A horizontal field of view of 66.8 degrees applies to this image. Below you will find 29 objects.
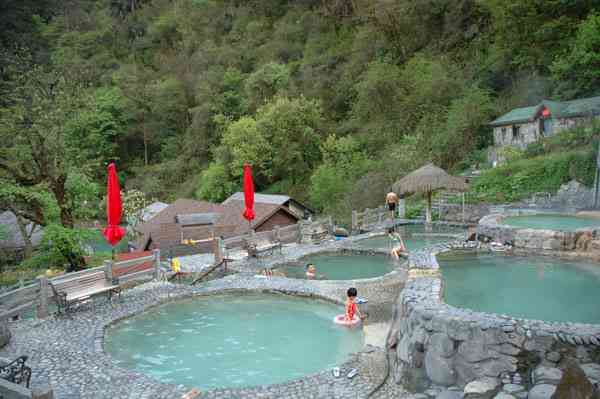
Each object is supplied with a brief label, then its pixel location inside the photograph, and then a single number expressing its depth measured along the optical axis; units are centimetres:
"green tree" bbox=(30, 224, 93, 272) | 1499
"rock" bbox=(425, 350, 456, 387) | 663
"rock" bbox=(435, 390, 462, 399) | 634
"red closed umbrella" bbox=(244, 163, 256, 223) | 1622
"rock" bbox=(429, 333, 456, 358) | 666
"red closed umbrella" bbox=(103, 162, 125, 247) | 1176
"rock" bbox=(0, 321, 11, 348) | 896
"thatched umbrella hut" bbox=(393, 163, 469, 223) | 1864
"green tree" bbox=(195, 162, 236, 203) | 3462
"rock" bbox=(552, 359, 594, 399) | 445
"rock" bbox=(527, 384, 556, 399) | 569
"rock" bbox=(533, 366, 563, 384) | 592
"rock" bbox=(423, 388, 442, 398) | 661
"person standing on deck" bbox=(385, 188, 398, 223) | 2028
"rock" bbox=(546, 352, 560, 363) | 607
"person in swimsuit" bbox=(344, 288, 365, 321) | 996
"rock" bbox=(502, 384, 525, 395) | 603
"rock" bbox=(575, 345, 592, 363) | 595
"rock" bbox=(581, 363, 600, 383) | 577
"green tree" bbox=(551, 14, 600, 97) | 2412
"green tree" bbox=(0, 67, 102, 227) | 1572
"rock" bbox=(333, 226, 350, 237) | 1979
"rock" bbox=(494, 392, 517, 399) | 596
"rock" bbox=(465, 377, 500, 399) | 613
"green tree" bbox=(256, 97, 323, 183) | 3222
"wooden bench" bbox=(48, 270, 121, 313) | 1080
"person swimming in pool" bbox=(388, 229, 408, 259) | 1532
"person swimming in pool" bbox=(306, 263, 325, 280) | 1369
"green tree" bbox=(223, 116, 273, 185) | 3259
